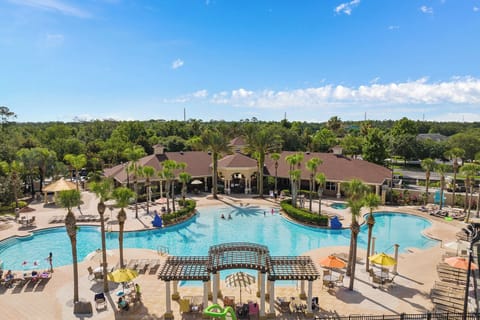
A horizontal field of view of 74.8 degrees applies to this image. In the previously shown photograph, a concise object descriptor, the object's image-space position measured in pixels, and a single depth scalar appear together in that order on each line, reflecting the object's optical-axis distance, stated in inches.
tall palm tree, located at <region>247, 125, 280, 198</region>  1696.9
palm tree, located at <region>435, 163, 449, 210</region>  1420.6
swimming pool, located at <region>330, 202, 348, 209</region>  1529.8
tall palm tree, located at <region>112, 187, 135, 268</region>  781.4
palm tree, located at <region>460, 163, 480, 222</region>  1317.7
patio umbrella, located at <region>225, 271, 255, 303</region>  668.7
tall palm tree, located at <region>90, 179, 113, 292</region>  729.6
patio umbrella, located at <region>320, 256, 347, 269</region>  770.2
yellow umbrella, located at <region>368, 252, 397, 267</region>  766.4
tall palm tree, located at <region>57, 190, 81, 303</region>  668.1
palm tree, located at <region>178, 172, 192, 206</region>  1444.4
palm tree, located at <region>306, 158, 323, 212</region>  1366.9
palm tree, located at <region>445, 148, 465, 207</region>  1449.3
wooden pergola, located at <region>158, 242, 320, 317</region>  628.7
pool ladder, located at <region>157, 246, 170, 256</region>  994.1
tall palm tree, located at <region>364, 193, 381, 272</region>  797.9
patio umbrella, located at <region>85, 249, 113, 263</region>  924.0
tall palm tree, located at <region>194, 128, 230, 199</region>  1689.2
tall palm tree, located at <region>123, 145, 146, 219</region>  1395.2
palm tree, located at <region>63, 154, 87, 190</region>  1724.9
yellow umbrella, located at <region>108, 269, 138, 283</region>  676.7
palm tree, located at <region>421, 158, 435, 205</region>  1518.2
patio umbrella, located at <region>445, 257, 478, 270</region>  713.6
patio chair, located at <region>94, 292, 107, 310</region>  674.2
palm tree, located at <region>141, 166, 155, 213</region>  1397.6
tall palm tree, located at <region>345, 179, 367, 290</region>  758.7
